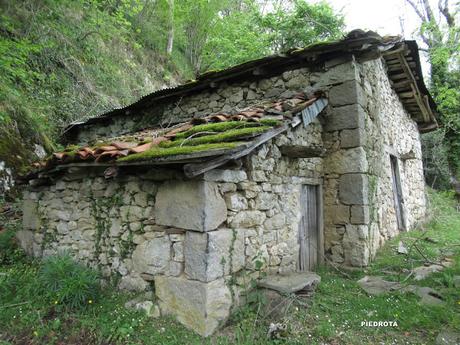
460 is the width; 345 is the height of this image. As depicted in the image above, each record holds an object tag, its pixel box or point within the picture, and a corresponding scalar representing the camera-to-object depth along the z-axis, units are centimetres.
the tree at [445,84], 1115
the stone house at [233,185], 295
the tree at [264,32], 1191
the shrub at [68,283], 329
